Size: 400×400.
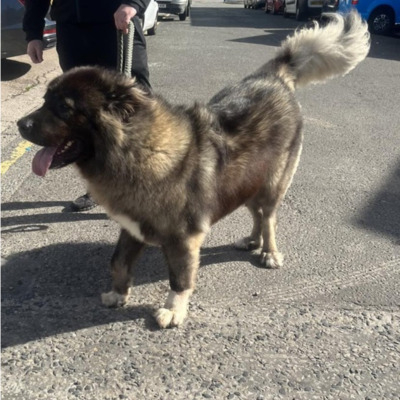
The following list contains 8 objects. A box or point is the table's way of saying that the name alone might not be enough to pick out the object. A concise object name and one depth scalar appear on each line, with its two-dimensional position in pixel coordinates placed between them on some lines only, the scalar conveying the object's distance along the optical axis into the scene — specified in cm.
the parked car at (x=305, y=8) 2171
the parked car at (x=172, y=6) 1972
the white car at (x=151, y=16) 1170
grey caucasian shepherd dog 236
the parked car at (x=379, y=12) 1487
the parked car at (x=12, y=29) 699
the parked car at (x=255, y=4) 3382
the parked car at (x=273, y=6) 2667
